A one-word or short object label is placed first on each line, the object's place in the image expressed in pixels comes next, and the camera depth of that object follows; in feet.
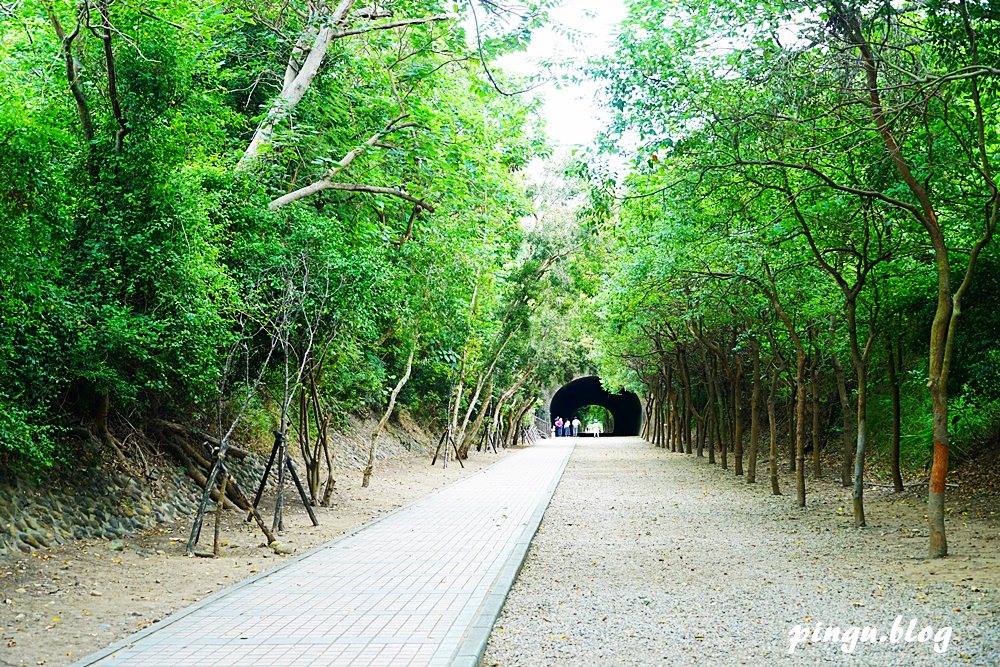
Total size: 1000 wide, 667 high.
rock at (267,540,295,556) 34.70
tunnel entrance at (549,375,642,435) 256.73
